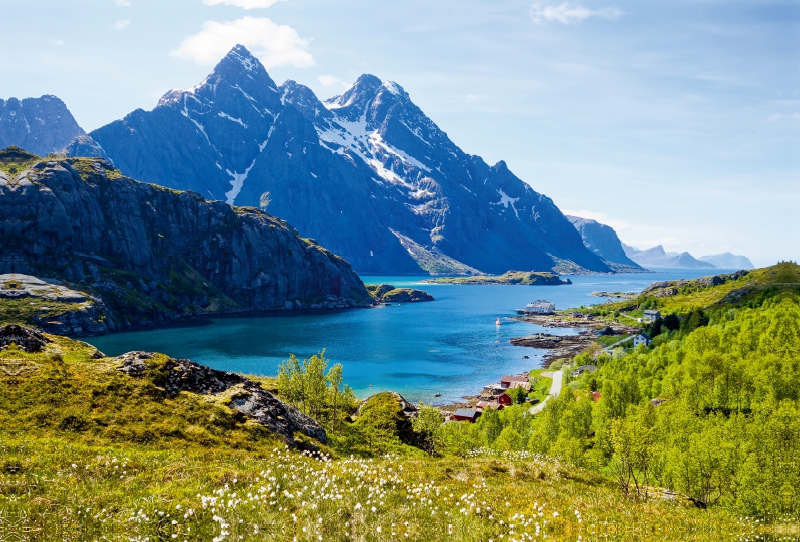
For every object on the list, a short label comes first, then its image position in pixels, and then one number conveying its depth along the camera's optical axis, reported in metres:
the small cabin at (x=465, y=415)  99.84
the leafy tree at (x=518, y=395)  116.14
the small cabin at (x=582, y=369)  133.34
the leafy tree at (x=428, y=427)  54.94
